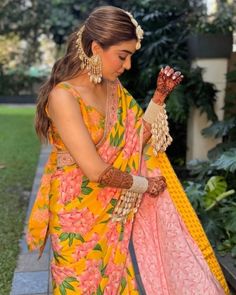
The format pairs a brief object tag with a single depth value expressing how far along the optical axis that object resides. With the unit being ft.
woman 6.86
